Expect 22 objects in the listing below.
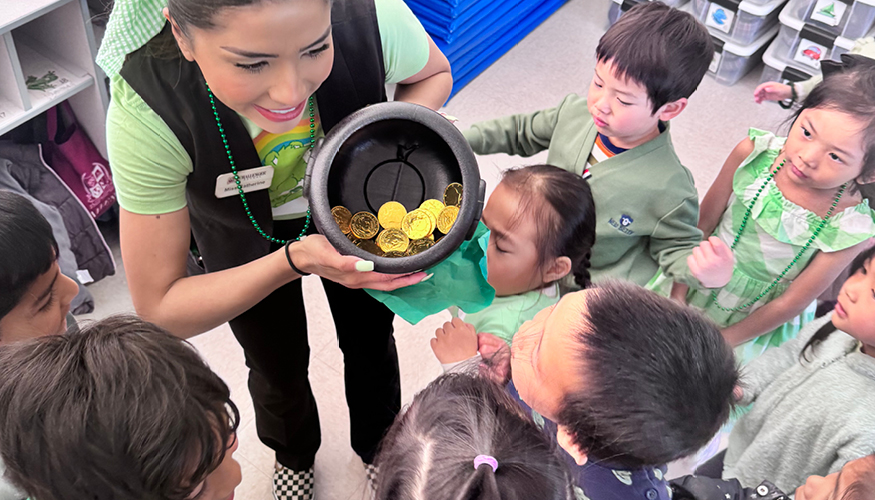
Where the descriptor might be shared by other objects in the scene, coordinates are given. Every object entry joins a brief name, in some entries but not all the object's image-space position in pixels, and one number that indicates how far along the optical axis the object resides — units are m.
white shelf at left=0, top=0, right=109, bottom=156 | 1.68
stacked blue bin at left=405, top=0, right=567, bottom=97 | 2.47
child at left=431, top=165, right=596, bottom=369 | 1.30
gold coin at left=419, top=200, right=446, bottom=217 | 1.06
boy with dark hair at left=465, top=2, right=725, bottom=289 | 1.36
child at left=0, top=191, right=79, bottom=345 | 0.99
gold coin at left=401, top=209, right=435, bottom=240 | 1.07
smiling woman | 0.84
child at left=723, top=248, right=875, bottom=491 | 1.11
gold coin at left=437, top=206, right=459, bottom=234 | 1.03
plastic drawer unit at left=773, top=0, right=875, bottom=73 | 2.43
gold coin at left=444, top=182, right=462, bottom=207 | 1.04
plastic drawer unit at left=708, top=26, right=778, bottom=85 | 2.68
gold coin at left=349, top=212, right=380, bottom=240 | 1.06
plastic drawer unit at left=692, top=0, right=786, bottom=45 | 2.54
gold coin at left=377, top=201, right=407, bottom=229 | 1.09
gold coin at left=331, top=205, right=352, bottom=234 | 1.04
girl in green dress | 1.28
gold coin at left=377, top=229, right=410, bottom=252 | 1.06
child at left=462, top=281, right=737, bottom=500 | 0.82
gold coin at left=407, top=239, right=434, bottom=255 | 1.05
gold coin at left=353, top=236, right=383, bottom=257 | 1.06
